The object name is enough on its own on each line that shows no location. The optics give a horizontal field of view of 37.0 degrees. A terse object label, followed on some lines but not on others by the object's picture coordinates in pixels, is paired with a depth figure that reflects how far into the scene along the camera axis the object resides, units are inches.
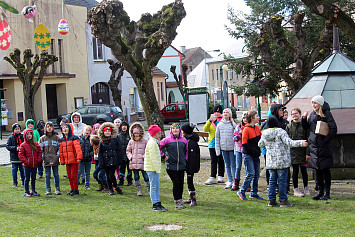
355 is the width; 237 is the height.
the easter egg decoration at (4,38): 1136.8
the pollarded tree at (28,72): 1213.7
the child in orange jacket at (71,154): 449.1
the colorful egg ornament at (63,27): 1087.3
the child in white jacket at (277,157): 375.2
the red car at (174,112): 1651.9
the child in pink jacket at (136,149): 424.5
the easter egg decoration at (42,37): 1186.0
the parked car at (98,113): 1343.4
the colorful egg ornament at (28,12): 1050.7
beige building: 1435.8
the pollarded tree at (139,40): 683.4
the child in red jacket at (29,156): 448.8
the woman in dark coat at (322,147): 387.2
